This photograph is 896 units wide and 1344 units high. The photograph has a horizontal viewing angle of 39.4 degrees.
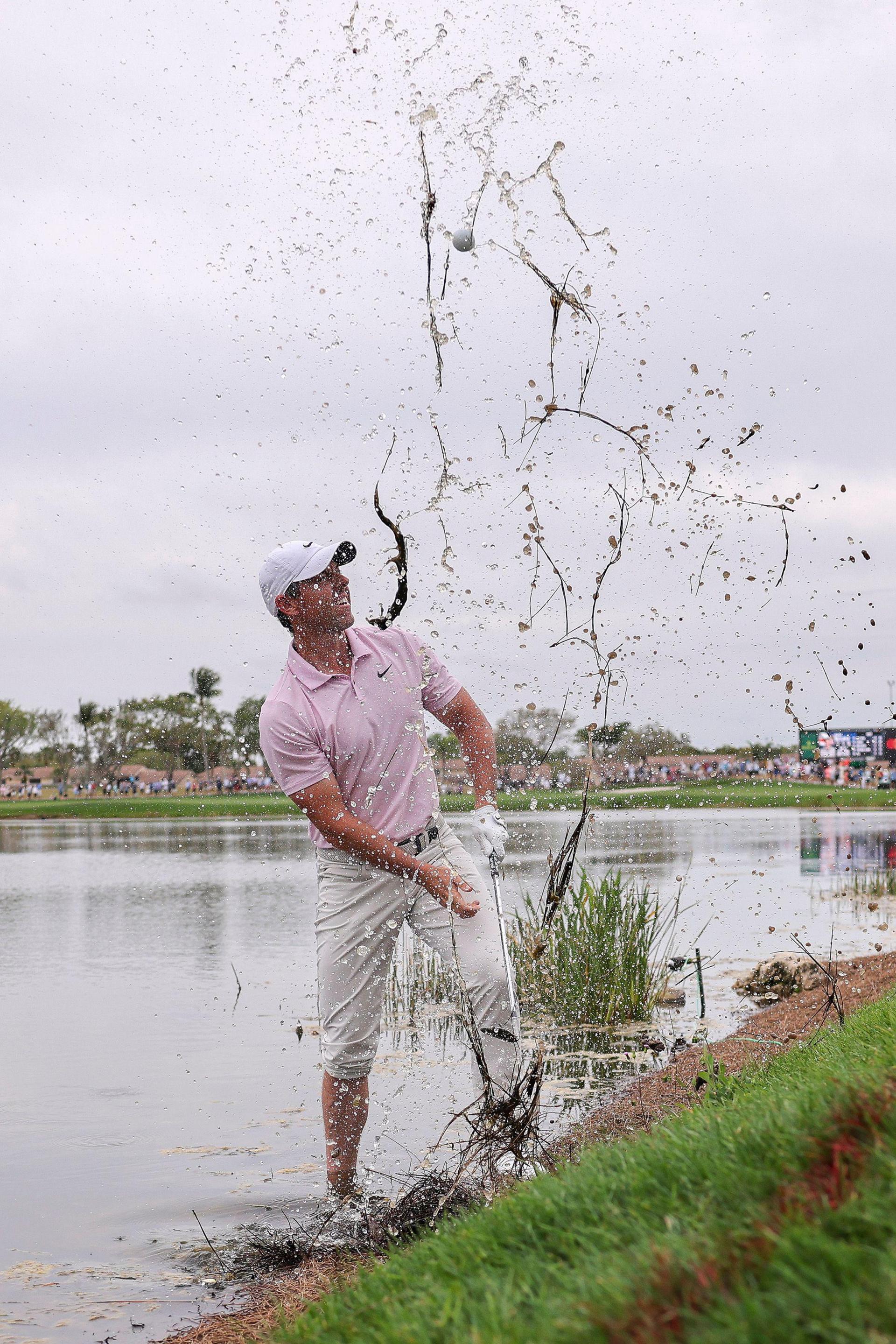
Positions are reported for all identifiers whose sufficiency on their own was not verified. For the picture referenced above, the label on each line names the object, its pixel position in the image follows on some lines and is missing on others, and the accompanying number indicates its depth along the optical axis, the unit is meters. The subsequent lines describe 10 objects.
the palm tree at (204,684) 111.38
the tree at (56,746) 105.38
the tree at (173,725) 107.50
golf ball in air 4.75
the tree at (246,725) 77.96
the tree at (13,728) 101.44
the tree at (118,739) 109.12
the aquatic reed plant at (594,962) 8.50
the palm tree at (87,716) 114.81
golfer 4.43
